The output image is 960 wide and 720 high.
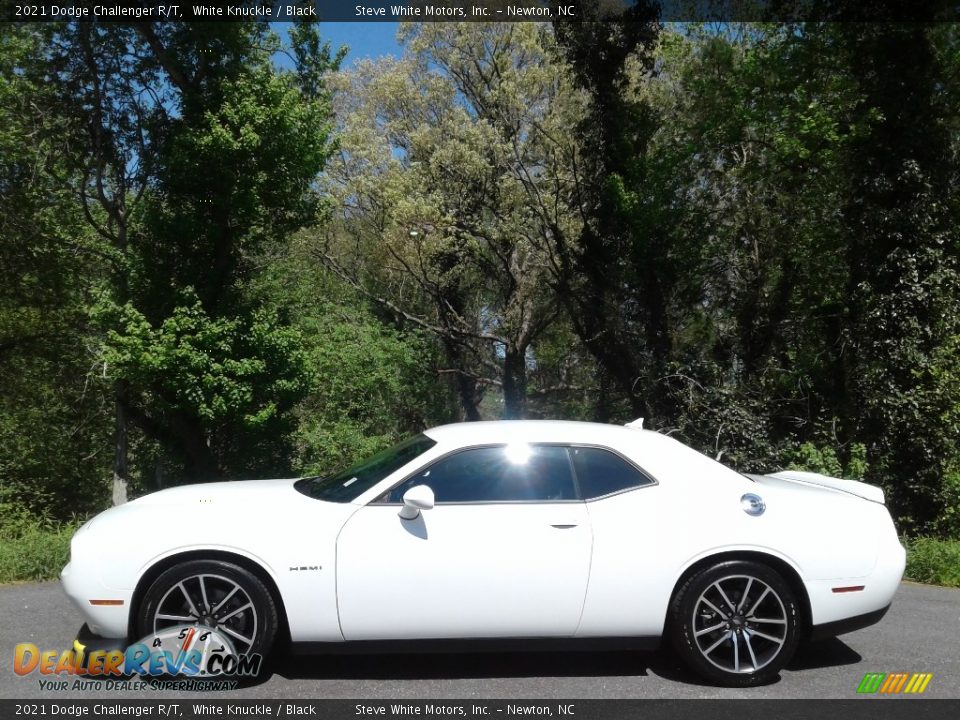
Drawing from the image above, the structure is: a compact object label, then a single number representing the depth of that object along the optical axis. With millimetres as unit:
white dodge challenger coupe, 4387
